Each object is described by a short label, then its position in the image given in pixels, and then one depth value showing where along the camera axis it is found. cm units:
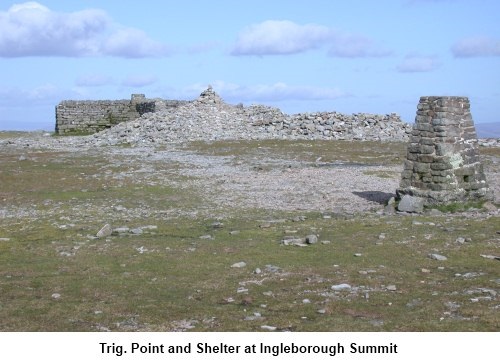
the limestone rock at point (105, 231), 1656
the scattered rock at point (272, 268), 1299
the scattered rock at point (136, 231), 1695
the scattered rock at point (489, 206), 1942
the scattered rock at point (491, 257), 1357
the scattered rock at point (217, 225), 1777
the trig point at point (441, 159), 1958
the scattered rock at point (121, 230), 1706
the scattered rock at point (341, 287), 1157
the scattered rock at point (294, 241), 1540
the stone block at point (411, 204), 1922
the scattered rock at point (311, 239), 1540
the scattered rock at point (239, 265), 1345
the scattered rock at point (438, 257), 1362
